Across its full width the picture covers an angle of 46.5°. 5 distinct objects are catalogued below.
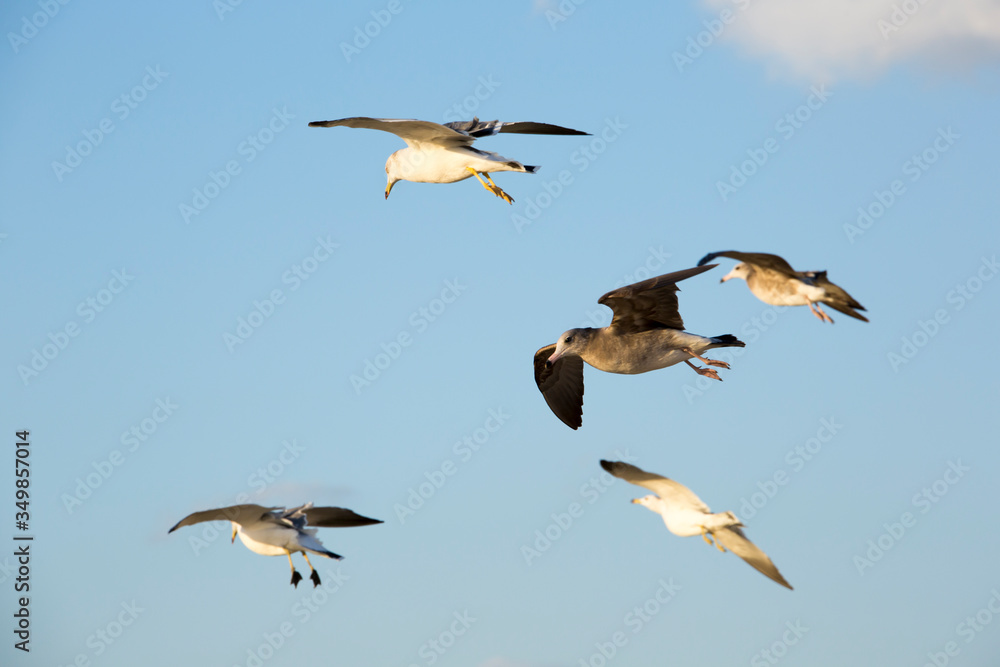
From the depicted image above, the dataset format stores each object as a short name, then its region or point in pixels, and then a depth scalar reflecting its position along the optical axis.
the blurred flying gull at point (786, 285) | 12.99
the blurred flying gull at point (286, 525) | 14.57
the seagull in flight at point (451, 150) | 16.27
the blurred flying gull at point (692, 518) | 13.52
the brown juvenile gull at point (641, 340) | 16.45
